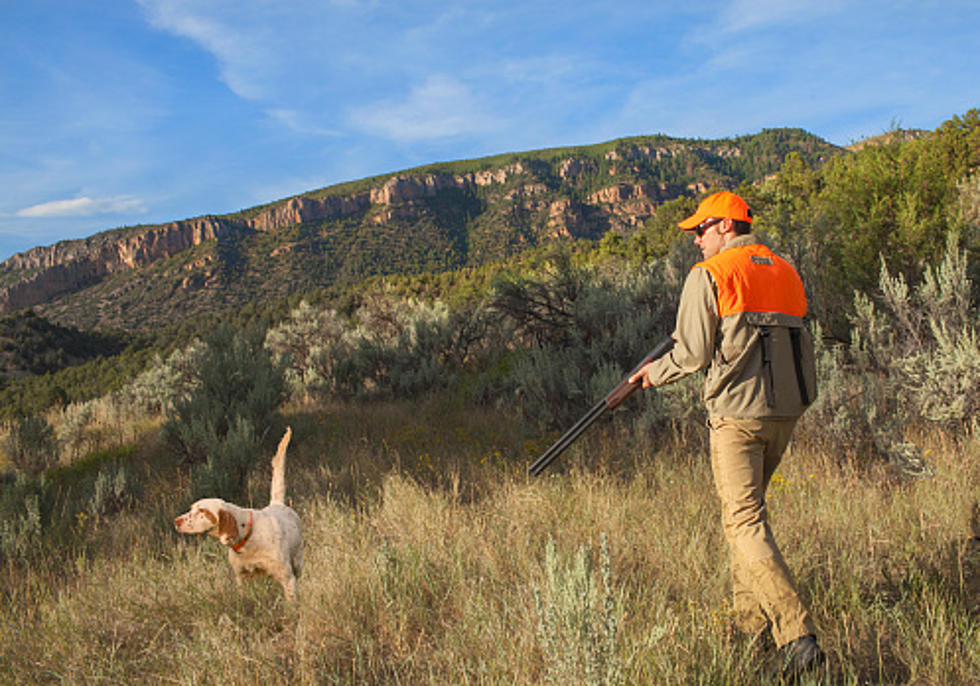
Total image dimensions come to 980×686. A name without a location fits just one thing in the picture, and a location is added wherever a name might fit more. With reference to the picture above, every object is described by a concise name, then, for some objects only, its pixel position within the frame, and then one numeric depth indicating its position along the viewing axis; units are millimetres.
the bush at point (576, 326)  6562
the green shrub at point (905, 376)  4566
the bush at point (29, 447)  7555
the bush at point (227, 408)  5691
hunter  2346
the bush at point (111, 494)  5246
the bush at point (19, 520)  4215
